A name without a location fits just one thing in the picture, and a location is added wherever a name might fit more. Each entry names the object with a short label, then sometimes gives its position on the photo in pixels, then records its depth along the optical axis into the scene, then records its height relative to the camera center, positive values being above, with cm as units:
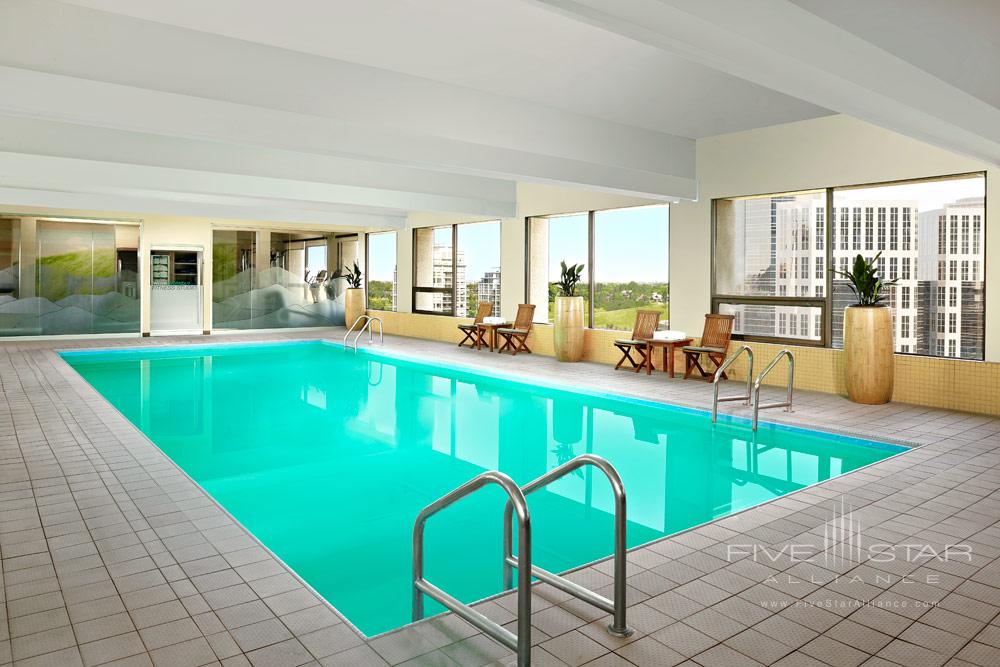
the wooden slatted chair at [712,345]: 870 -32
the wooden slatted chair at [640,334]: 982 -21
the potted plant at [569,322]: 1080 -4
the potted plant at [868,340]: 714 -21
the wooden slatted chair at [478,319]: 1268 +0
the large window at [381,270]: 1661 +118
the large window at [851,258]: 707 +70
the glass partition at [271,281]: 1597 +92
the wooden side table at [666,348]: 915 -38
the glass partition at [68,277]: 1338 +83
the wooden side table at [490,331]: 1210 -20
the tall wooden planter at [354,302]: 1674 +42
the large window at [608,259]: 1044 +97
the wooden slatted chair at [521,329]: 1180 -16
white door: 1490 +64
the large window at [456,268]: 1350 +106
